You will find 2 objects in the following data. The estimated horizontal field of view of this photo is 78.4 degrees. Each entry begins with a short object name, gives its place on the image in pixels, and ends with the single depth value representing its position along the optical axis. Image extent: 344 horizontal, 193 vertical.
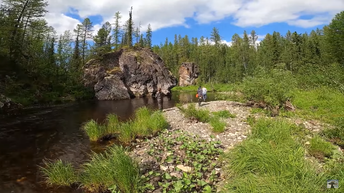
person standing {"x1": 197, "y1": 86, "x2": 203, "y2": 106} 24.72
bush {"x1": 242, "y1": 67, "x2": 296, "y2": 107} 16.56
